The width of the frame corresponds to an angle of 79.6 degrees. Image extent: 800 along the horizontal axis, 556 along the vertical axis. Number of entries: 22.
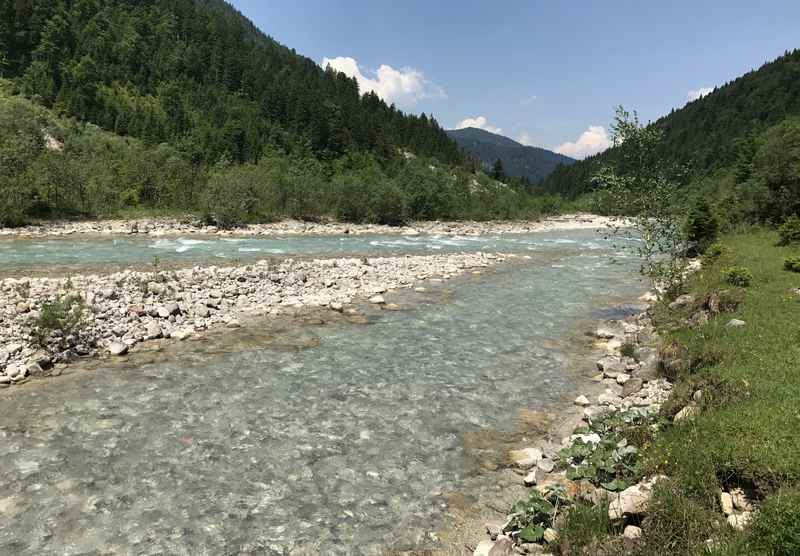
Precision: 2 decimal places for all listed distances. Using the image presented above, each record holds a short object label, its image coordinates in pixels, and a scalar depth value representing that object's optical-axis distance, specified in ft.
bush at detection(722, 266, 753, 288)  55.65
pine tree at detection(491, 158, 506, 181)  495.37
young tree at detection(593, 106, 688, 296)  53.93
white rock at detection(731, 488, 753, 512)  18.28
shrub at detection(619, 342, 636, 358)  45.01
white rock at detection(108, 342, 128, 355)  42.81
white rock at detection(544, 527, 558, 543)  19.75
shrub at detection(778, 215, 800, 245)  85.56
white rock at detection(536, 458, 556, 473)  26.77
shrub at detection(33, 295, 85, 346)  41.24
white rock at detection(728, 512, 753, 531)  17.03
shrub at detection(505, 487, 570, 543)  20.39
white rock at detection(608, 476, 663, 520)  19.33
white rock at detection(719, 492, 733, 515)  18.30
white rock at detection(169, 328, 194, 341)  48.00
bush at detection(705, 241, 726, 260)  83.56
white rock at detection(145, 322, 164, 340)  47.37
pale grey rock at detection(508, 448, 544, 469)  27.81
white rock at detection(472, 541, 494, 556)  20.07
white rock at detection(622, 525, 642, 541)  18.03
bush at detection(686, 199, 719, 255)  106.11
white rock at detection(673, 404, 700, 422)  26.27
